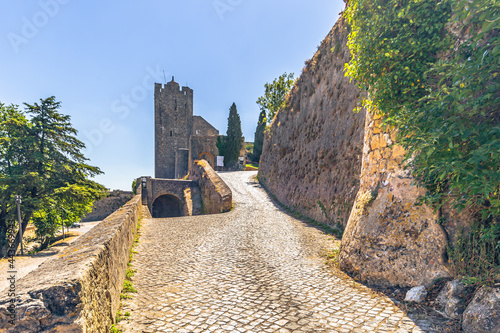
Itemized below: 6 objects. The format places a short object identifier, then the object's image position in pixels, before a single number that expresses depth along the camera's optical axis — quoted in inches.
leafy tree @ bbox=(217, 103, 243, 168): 1441.9
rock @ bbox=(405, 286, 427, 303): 146.6
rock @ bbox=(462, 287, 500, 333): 109.0
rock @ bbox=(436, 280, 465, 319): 126.6
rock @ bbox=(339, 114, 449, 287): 159.9
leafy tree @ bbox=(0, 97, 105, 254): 639.8
